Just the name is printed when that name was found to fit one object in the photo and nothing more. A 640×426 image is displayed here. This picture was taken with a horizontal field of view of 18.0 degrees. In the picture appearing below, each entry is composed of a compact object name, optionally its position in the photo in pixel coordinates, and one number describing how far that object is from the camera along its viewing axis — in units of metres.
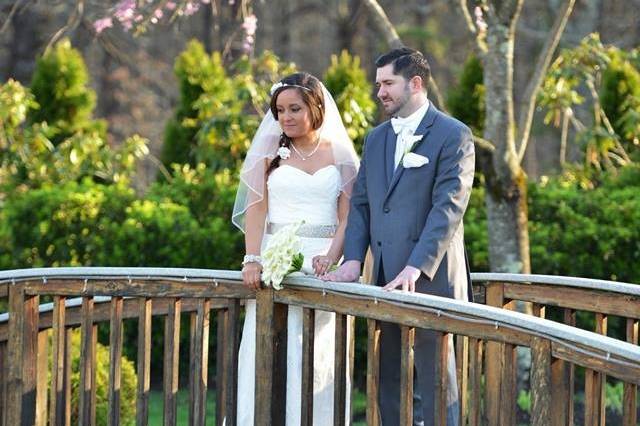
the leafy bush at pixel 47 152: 17.24
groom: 7.36
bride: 8.38
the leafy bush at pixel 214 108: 16.13
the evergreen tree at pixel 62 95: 18.75
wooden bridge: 6.02
